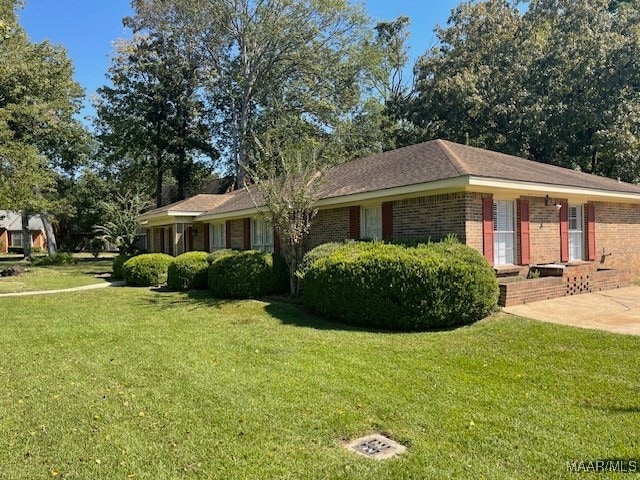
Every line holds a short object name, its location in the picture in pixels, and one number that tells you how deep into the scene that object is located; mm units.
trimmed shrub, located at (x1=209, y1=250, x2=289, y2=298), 13086
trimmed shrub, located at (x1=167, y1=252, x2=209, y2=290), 15594
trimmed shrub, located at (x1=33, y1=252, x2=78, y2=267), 28453
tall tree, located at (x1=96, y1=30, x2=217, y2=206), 33500
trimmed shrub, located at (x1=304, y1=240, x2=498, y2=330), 8500
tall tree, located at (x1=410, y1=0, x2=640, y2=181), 22797
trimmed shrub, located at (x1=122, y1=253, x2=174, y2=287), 17625
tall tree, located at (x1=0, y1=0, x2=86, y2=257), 19875
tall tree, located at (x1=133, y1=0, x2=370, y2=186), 28297
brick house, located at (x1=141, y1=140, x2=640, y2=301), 10750
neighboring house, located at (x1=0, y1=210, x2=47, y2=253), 49625
